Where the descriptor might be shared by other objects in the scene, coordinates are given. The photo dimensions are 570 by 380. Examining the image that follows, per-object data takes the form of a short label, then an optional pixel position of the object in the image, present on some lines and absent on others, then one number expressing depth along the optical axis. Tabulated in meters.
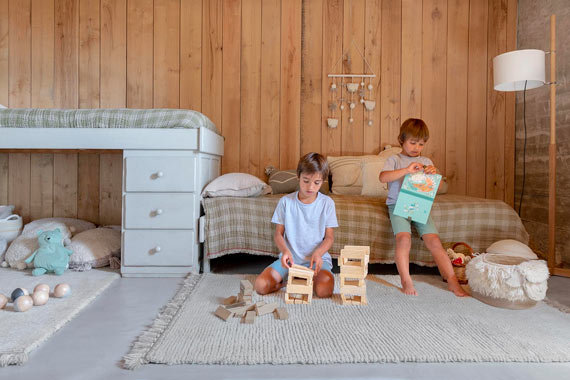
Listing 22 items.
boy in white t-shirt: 1.94
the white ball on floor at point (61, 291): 1.83
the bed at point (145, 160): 2.26
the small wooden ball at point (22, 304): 1.64
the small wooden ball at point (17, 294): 1.71
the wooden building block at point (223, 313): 1.60
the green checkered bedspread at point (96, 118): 2.26
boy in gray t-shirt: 2.05
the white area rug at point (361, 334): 1.28
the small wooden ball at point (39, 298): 1.72
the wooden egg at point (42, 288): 1.78
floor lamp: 2.40
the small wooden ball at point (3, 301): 1.66
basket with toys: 2.15
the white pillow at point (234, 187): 2.38
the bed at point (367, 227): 2.31
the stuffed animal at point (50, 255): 2.22
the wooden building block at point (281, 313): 1.61
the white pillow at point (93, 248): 2.36
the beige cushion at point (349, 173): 2.85
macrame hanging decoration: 3.15
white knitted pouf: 1.70
